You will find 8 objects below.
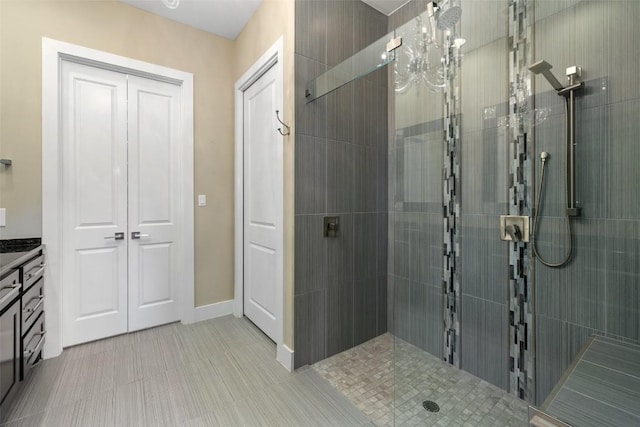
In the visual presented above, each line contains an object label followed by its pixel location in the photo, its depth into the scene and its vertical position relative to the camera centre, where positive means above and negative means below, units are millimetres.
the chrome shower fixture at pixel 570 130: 1377 +425
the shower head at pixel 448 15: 1660 +1248
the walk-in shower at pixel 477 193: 1327 +127
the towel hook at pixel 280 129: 1978 +630
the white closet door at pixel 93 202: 2186 +108
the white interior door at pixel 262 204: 2221 +84
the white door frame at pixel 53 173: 2043 +320
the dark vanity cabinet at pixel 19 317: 1386 -611
